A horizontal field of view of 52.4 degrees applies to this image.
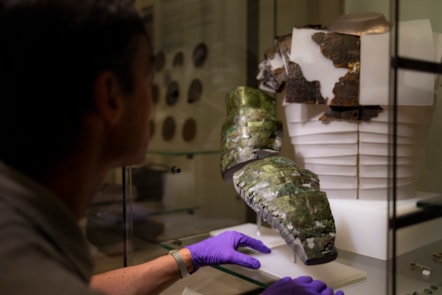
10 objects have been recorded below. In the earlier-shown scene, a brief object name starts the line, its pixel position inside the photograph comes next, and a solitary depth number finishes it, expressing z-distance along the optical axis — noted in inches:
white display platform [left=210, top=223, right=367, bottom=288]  39.8
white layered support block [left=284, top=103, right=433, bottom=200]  42.8
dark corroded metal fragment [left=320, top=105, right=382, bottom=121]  44.7
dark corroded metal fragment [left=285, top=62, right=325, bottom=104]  45.7
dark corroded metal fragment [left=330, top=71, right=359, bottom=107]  44.6
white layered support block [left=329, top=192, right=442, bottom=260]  36.9
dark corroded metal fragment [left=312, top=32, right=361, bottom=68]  44.6
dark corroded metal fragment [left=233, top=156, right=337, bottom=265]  36.0
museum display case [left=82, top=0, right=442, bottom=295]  35.6
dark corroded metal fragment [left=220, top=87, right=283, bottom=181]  46.8
